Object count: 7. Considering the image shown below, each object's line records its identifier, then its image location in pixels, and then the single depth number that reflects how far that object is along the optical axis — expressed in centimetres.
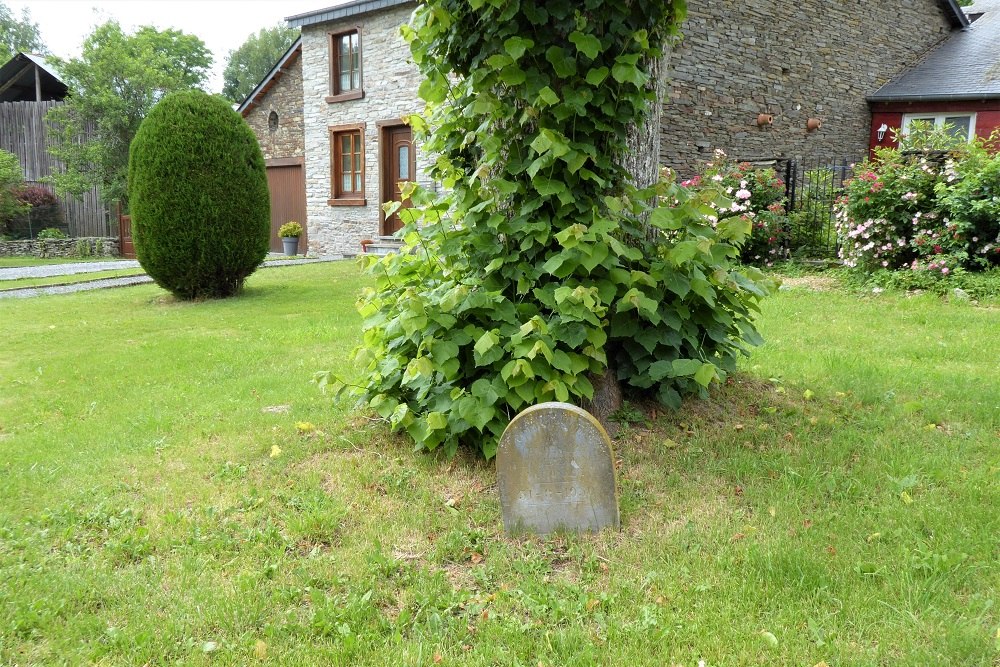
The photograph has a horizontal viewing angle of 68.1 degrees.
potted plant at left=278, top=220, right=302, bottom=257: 1825
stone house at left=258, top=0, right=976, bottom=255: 1345
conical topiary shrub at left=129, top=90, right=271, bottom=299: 884
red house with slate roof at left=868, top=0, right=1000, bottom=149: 1588
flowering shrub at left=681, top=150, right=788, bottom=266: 1032
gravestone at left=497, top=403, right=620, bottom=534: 302
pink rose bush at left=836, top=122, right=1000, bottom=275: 800
